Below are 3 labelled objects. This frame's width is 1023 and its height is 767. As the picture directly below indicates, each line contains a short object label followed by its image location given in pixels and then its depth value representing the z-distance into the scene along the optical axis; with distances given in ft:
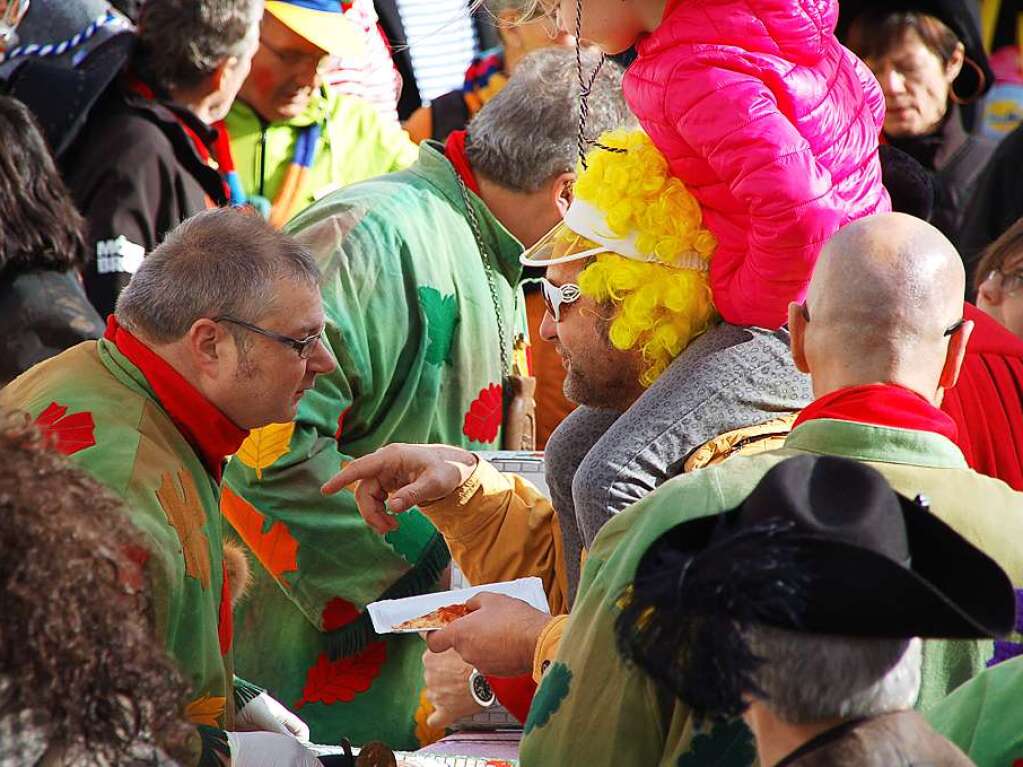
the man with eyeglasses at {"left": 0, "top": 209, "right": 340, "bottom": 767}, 20.45
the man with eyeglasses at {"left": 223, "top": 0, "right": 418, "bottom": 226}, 38.81
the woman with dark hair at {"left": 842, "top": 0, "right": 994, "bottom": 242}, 39.58
